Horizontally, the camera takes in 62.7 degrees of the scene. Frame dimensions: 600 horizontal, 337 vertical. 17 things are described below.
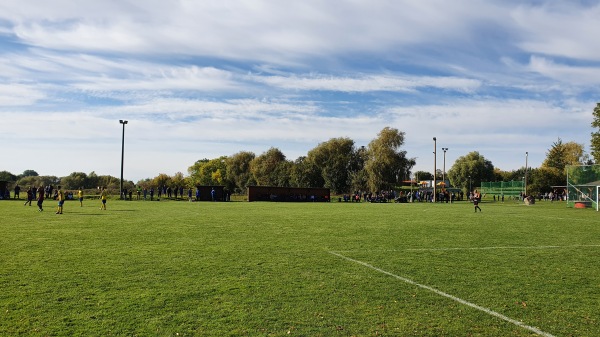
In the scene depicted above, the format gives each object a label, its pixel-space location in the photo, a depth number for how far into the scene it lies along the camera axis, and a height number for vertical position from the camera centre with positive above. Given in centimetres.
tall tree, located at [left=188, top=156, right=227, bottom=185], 12762 +375
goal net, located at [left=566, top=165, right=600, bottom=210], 4262 +65
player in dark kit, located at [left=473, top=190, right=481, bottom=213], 3319 -49
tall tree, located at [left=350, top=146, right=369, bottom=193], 8769 +320
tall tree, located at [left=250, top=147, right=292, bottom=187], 10028 +387
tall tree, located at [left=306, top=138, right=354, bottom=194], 9319 +517
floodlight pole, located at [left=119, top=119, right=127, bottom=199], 5309 +396
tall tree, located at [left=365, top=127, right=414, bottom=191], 8425 +466
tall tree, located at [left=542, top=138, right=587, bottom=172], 9894 +753
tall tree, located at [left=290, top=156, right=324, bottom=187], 9556 +231
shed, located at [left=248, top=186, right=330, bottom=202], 5892 -79
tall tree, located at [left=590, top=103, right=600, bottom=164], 6300 +687
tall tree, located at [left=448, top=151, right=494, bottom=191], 11794 +478
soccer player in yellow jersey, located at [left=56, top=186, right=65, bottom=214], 2582 -75
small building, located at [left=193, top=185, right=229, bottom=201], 5750 -80
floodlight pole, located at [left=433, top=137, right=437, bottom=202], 6441 +497
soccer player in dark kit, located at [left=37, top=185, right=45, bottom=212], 2894 -75
